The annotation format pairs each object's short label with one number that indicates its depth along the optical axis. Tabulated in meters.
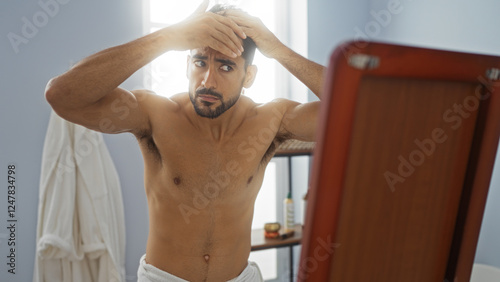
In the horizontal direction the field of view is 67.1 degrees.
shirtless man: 1.07
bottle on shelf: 2.17
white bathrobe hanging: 1.61
